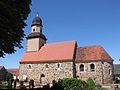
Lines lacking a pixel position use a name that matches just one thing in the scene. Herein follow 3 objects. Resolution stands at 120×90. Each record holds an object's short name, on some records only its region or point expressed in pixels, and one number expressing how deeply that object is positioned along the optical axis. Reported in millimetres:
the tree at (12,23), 9116
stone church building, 21478
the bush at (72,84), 12789
